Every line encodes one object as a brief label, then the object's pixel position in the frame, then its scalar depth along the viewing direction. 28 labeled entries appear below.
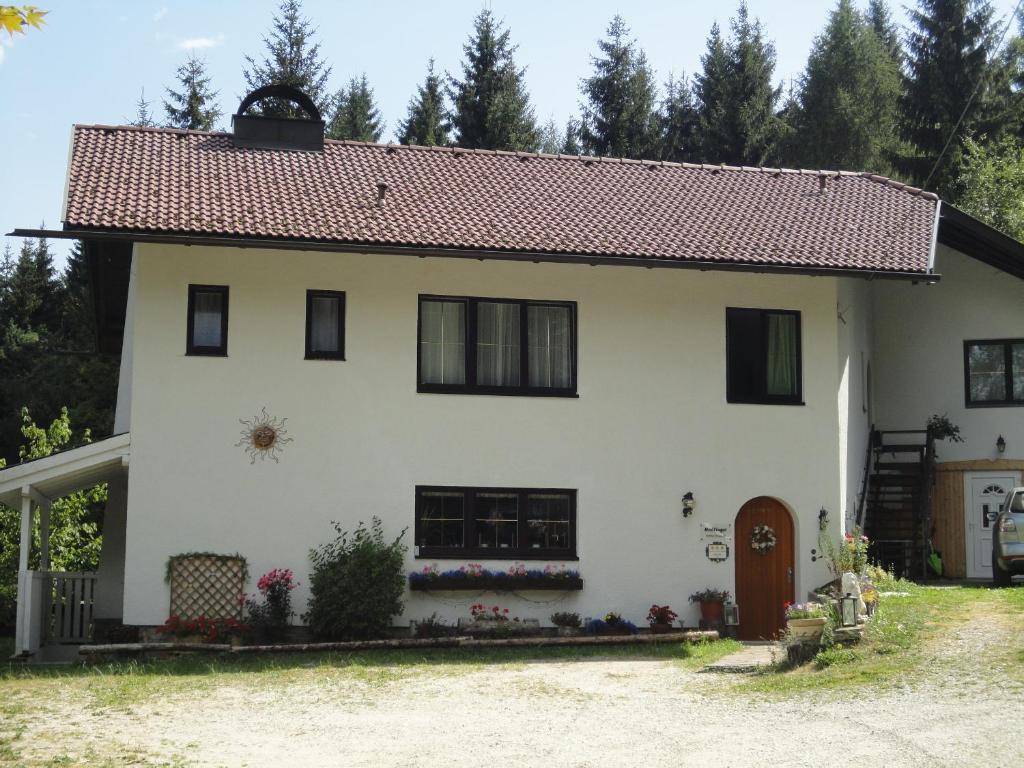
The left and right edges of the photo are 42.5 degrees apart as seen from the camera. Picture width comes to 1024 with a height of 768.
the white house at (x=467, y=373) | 19.38
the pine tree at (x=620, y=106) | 49.19
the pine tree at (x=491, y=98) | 46.31
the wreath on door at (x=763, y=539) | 20.92
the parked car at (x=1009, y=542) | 20.86
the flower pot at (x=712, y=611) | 20.20
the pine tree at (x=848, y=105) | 53.16
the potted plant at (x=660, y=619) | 19.89
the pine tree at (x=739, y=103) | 48.53
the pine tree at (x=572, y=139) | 53.80
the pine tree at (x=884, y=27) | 60.50
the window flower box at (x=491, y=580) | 19.50
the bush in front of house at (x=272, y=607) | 19.02
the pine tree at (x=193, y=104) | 47.09
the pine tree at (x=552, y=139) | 60.10
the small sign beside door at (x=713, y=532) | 20.56
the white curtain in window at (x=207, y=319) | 19.75
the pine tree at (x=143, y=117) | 49.66
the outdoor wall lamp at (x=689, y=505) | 20.45
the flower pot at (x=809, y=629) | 15.59
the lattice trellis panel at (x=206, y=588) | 19.08
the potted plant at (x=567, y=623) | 19.84
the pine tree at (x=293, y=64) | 46.50
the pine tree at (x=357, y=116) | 49.16
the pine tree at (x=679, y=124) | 50.81
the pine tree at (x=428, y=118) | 49.00
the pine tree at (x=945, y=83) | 47.03
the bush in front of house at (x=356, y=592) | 18.78
